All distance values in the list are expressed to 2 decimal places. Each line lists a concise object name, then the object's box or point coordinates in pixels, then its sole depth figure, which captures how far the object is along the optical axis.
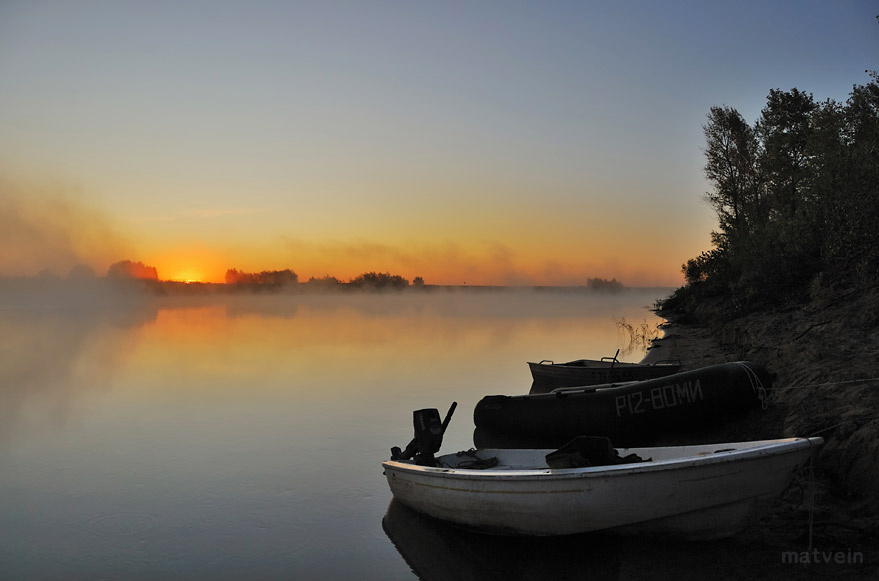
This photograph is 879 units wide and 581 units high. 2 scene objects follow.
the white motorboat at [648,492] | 6.30
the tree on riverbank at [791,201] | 18.06
